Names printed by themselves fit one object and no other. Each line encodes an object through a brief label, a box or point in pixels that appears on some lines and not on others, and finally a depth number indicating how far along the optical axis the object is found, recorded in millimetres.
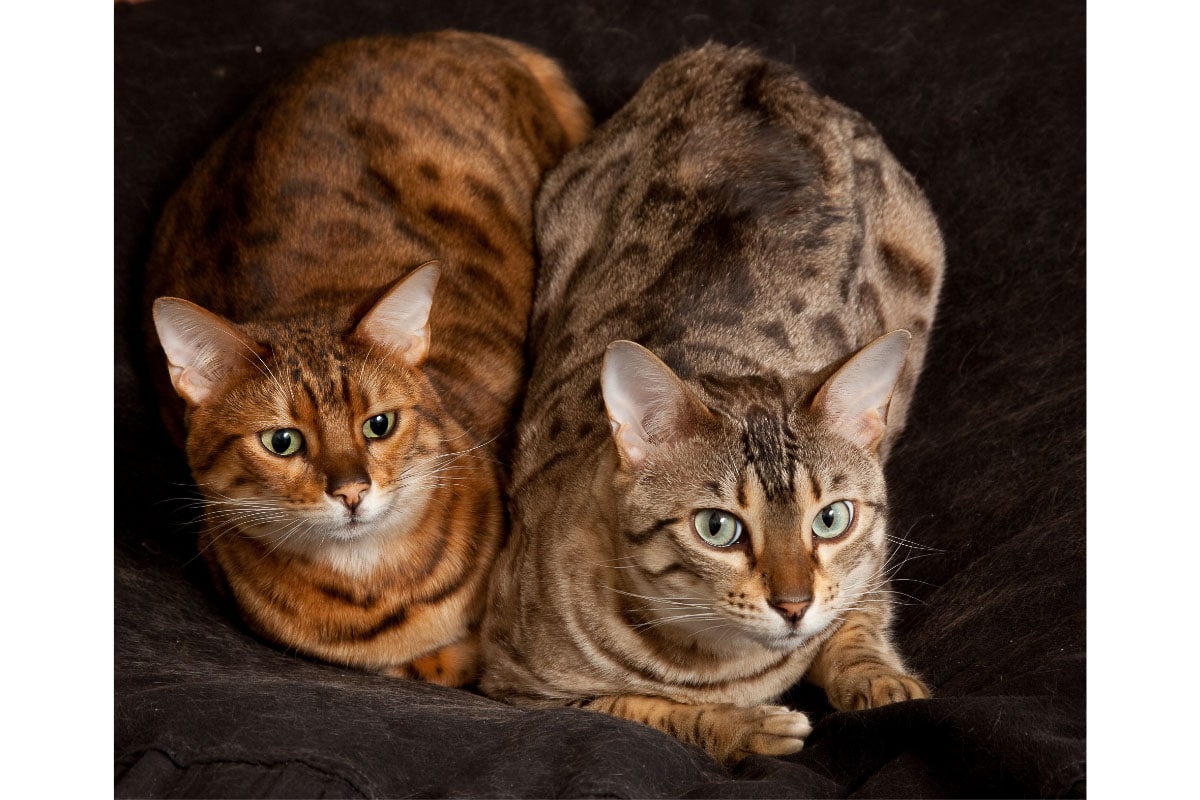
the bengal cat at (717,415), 2139
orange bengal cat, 2336
